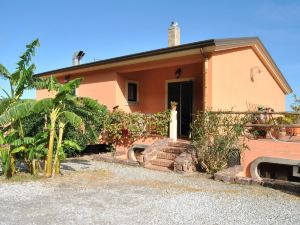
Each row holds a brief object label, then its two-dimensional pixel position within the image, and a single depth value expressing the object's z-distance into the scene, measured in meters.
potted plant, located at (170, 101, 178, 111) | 12.07
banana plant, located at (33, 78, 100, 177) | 8.28
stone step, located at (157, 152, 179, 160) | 11.06
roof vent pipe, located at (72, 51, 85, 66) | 21.23
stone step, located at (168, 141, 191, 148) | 11.29
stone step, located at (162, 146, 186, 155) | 11.07
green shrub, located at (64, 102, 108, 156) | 12.88
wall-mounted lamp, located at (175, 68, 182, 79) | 14.36
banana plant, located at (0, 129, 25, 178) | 8.48
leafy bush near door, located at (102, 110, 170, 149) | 12.30
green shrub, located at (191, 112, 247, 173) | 9.69
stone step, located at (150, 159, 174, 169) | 10.64
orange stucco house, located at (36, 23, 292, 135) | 11.48
